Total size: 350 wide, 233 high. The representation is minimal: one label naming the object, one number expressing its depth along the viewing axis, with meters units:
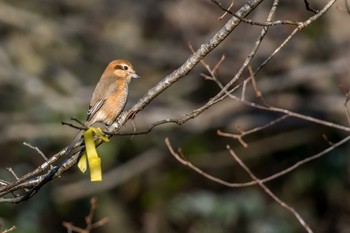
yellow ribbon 7.90
